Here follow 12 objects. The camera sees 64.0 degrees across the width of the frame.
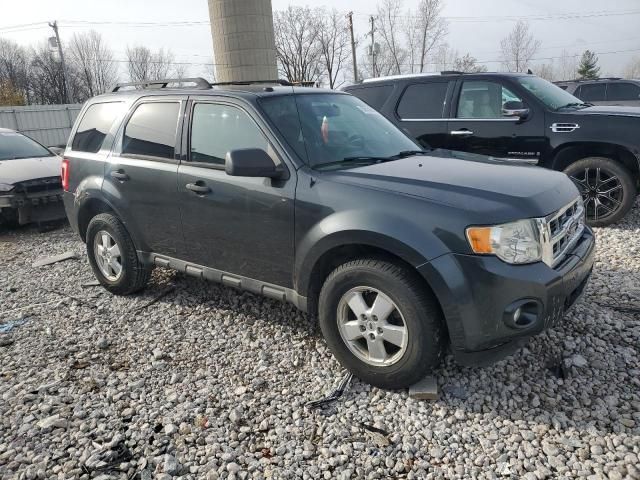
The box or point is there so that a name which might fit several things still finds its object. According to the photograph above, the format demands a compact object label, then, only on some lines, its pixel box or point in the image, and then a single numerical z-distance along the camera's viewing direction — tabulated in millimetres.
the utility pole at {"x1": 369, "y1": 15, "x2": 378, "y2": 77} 42856
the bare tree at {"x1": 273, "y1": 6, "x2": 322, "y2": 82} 59250
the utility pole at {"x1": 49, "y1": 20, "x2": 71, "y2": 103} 40903
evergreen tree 55219
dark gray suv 2777
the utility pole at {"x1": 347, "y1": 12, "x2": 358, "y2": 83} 46316
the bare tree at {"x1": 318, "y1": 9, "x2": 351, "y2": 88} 60188
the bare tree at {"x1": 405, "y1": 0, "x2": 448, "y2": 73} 51469
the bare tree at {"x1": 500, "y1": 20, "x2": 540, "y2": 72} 53356
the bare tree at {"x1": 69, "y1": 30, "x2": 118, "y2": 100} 64312
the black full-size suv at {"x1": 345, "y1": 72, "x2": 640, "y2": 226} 6000
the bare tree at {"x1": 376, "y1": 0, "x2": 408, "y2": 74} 51875
